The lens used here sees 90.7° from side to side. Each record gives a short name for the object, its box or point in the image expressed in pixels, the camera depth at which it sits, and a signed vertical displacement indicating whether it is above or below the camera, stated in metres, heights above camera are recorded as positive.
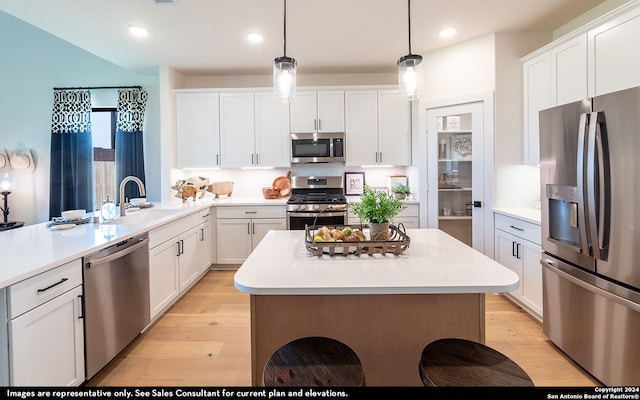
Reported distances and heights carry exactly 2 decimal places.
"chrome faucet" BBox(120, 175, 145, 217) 2.80 -0.07
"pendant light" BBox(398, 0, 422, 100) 1.83 +0.67
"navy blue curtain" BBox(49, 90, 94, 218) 4.42 +0.63
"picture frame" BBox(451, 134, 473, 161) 3.51 +0.47
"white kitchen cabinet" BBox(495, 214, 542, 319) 2.58 -0.59
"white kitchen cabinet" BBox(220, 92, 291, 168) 4.21 +0.82
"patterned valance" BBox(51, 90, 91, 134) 4.41 +1.14
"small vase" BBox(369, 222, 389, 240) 1.72 -0.22
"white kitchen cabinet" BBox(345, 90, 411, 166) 4.17 +0.85
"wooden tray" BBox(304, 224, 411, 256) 1.60 -0.29
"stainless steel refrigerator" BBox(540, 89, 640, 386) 1.67 -0.26
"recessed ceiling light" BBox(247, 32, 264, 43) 3.16 +1.58
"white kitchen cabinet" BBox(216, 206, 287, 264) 4.00 -0.46
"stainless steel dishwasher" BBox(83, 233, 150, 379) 1.83 -0.69
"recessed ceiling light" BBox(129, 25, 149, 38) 2.98 +1.56
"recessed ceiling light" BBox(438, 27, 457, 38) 3.10 +1.57
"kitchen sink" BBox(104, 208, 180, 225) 2.65 -0.23
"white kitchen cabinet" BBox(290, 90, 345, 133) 4.18 +1.07
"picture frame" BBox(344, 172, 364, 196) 4.50 +0.12
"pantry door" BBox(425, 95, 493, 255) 3.35 +0.19
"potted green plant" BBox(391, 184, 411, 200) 3.78 +0.01
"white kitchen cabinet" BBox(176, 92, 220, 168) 4.21 +0.83
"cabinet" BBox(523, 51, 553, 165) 2.76 +0.85
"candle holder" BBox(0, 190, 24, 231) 4.29 -0.36
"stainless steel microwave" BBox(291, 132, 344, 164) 4.15 +0.57
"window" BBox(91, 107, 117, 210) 4.55 +0.56
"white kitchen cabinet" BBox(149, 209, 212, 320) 2.63 -0.64
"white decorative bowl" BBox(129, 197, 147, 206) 3.41 -0.10
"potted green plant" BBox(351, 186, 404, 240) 1.71 -0.11
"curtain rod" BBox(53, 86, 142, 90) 4.39 +1.47
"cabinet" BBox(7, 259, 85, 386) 1.38 -0.66
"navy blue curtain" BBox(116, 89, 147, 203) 4.33 +0.85
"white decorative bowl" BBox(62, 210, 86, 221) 2.51 -0.18
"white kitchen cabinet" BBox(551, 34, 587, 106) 2.34 +0.92
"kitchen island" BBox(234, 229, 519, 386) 1.43 -0.60
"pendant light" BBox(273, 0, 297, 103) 1.84 +0.68
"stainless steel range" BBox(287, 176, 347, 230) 3.87 -0.23
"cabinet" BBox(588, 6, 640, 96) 1.95 +0.88
